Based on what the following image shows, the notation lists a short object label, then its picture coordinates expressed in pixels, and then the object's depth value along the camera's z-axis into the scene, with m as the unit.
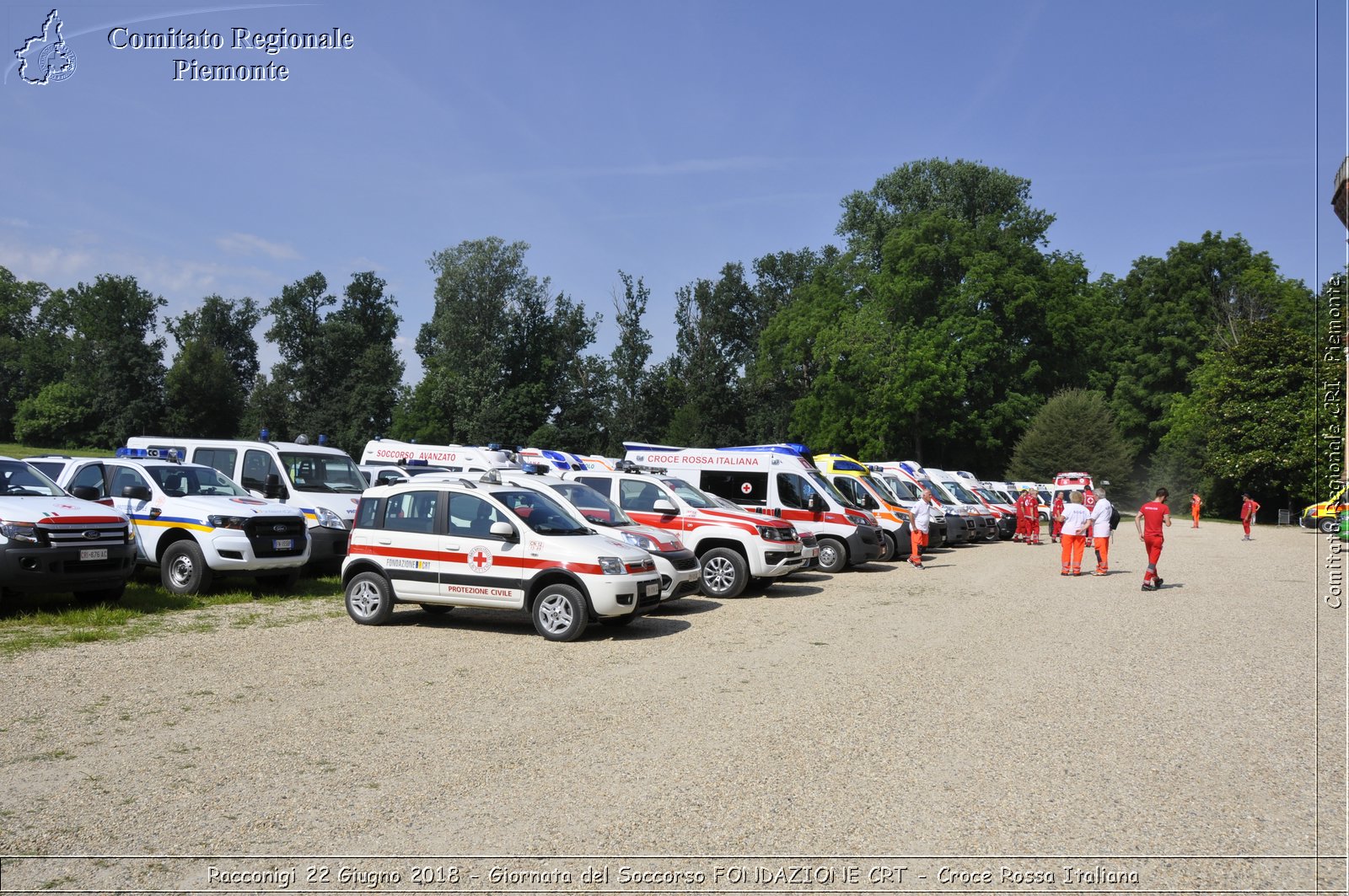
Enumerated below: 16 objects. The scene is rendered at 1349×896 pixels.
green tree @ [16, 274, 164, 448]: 67.38
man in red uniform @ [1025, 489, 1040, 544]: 30.00
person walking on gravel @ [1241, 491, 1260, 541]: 32.88
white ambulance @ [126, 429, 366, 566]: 16.08
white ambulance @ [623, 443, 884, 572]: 19.28
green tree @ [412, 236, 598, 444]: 60.06
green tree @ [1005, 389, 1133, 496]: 52.34
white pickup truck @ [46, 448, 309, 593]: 13.20
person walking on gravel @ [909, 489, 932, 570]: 20.97
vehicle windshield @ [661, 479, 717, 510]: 15.95
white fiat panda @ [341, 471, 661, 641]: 10.69
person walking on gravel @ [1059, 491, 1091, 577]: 18.91
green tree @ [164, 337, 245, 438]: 70.50
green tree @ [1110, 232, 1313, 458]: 60.16
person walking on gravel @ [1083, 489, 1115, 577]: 19.00
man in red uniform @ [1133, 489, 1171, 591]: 16.77
